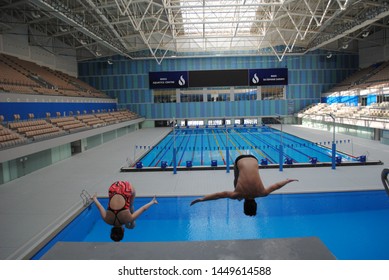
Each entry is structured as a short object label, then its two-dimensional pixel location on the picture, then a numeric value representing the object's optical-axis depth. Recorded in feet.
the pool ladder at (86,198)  31.57
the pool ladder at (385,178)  12.60
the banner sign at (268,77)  124.16
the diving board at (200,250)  13.55
